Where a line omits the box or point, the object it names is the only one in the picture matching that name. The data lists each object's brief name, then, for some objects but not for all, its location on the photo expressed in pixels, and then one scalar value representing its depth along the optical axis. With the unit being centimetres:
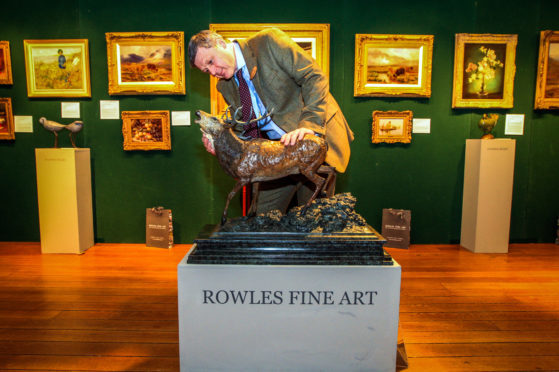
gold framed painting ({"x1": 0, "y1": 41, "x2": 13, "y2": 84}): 409
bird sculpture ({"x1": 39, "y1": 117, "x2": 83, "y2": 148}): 390
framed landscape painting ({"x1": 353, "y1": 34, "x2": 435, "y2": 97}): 399
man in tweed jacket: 186
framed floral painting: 403
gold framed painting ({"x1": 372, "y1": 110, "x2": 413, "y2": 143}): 410
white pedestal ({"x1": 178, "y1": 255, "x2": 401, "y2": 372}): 162
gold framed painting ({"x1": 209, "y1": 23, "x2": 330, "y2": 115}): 392
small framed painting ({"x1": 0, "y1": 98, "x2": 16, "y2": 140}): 416
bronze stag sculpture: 180
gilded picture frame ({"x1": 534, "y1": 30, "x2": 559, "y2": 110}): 405
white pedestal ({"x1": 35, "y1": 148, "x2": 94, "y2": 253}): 384
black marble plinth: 164
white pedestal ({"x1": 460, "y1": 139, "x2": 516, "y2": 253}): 386
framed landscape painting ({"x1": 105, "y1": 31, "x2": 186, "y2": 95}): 400
